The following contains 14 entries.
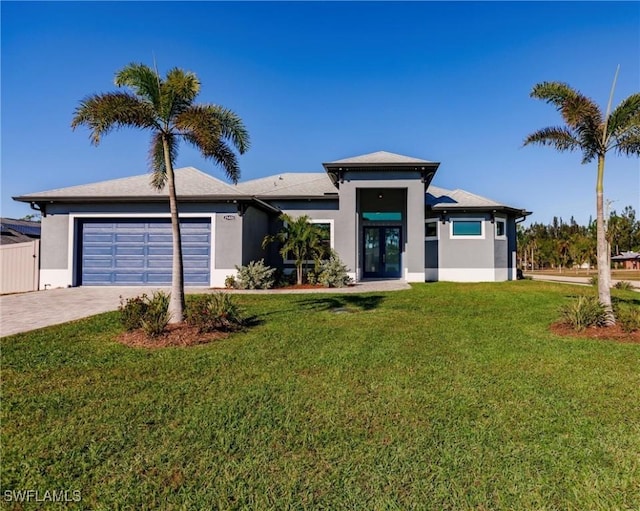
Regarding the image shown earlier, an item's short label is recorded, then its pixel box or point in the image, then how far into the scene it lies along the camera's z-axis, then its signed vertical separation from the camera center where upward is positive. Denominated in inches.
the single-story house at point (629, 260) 2143.7 +44.2
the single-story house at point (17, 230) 886.8 +108.3
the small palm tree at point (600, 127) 314.0 +131.0
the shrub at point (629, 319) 289.0 -44.9
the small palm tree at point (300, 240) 601.9 +47.0
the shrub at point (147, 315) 267.0 -39.6
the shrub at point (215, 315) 292.2 -41.8
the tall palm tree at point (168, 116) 280.8 +129.3
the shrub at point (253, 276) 559.2 -15.7
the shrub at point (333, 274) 596.7 -12.5
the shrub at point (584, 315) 299.9 -41.9
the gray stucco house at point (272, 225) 581.0 +78.2
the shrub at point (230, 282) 569.8 -24.9
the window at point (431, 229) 733.3 +79.7
